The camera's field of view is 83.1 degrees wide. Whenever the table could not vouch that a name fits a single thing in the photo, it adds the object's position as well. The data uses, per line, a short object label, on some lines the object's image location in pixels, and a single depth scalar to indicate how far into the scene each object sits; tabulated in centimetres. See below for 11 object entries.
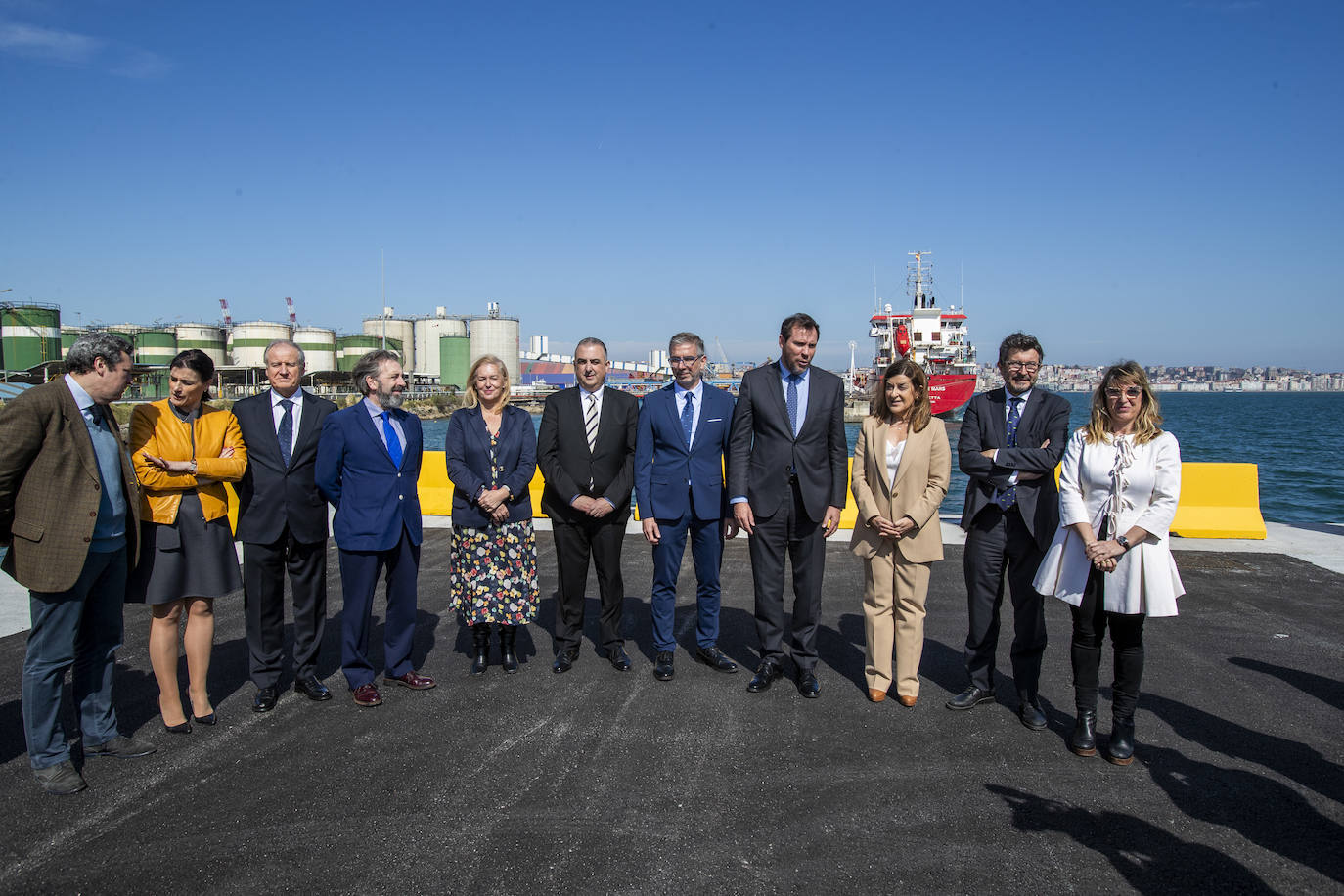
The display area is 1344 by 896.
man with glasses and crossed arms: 405
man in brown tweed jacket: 318
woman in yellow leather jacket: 371
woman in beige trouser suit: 421
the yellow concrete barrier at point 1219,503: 863
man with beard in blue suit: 423
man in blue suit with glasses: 468
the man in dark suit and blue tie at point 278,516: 414
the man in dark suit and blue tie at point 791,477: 444
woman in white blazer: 351
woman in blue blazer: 461
